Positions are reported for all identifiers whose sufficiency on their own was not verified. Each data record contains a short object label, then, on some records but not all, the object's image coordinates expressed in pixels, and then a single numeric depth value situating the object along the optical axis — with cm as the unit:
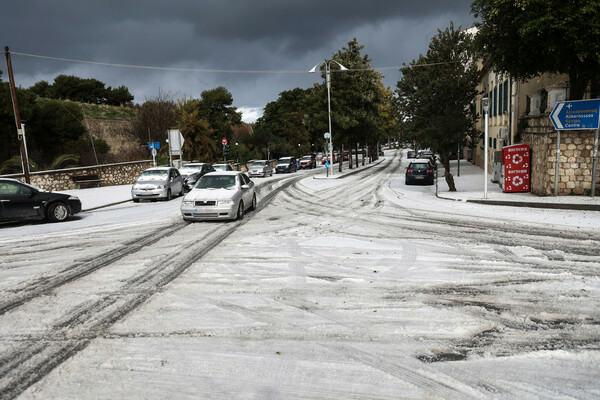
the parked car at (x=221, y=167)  2914
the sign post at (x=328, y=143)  3193
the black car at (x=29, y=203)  1289
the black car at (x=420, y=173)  2417
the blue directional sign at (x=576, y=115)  1462
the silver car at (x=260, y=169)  3778
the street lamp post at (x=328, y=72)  2659
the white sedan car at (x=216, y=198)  1262
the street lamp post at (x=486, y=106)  1481
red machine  1706
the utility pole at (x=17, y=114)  1855
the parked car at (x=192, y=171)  2421
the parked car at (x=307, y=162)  5466
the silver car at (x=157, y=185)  1923
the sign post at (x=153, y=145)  2761
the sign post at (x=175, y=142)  3069
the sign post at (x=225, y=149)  4094
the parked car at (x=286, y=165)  4462
